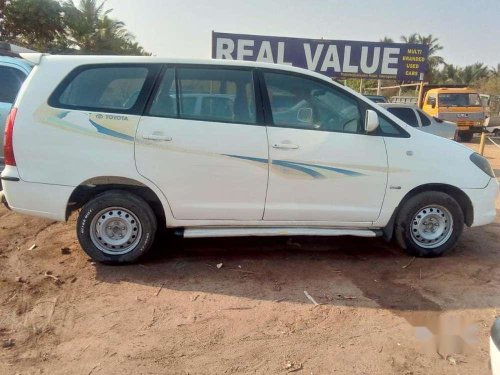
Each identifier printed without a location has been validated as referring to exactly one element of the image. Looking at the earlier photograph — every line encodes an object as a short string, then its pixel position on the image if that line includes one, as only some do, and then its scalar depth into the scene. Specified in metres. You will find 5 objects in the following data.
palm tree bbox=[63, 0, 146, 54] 29.28
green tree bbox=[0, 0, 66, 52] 21.95
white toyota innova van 3.94
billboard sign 16.48
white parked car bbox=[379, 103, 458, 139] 10.63
